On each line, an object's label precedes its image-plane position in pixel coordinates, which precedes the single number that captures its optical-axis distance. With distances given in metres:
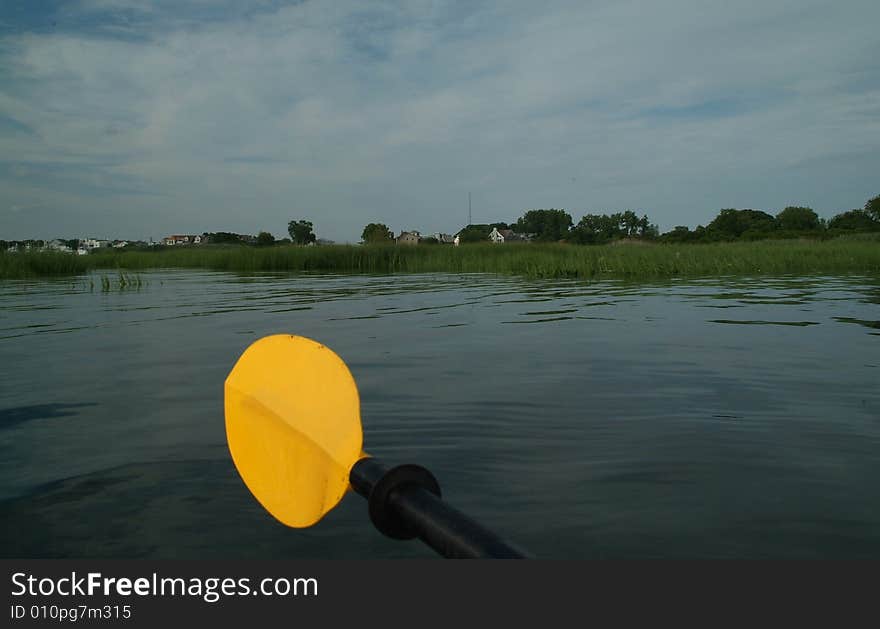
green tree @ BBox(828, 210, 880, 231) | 50.14
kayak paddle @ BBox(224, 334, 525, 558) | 1.58
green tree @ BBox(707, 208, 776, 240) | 60.18
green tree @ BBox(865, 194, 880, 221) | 54.31
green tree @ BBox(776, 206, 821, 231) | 65.76
